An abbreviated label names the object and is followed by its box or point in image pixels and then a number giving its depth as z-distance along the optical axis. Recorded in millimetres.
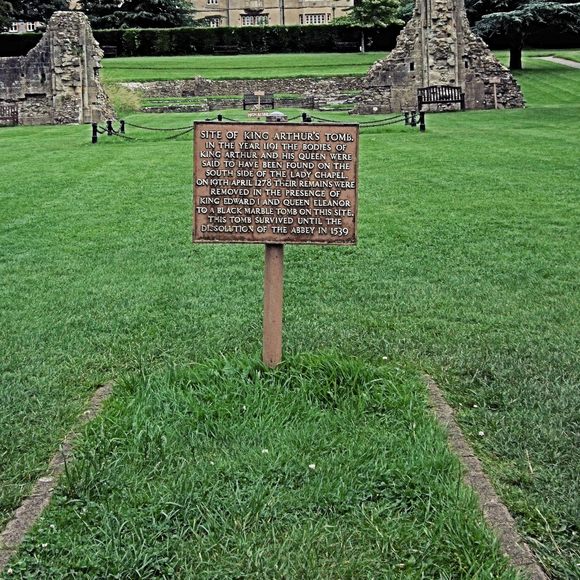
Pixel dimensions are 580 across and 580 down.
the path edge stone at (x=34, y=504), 3445
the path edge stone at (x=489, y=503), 3301
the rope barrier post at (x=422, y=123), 20766
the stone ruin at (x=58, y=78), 30375
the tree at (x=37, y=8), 50719
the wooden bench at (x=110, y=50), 50778
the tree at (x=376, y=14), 50281
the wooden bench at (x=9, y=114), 30641
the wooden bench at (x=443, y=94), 28328
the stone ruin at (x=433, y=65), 29844
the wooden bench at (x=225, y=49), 53562
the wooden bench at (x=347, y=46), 53062
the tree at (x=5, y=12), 44812
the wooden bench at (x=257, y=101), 31906
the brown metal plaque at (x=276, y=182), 5152
